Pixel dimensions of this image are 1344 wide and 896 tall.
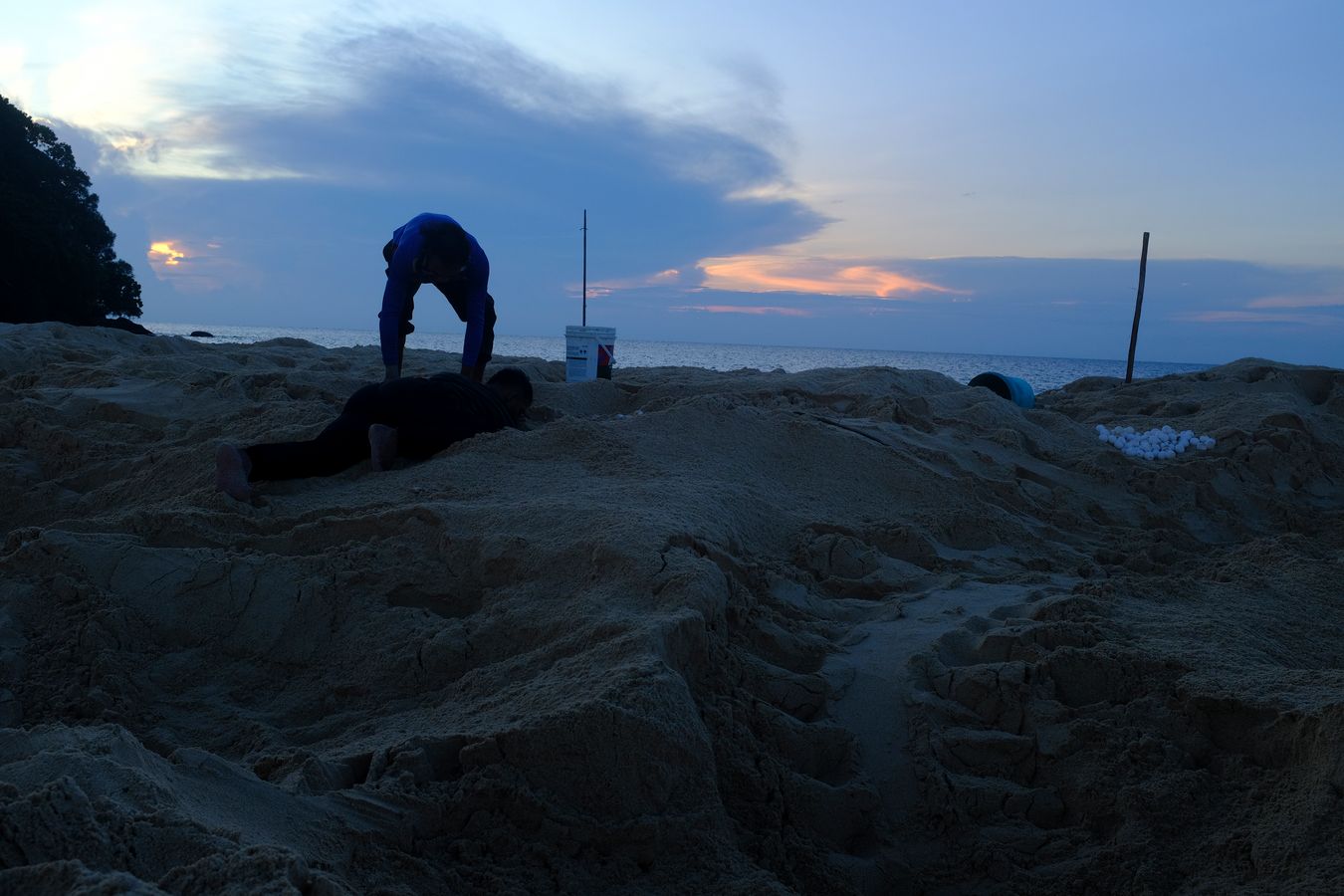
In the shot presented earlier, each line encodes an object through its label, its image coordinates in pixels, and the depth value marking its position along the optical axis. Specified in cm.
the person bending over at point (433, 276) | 479
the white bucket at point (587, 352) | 664
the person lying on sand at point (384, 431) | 329
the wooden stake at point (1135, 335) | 995
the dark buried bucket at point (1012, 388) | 749
